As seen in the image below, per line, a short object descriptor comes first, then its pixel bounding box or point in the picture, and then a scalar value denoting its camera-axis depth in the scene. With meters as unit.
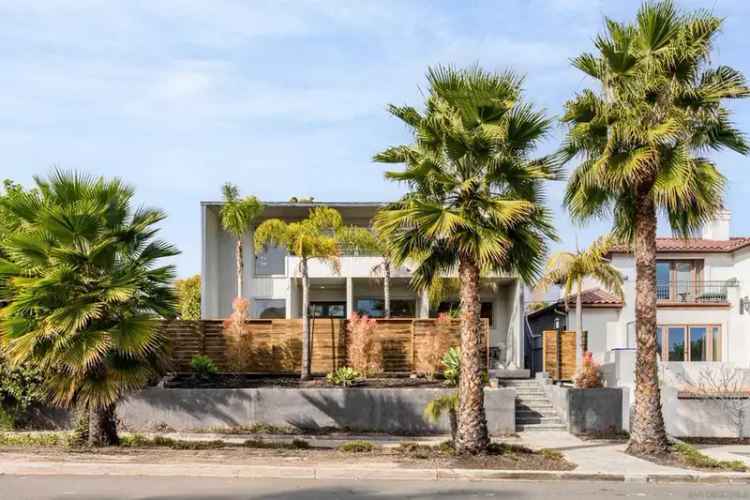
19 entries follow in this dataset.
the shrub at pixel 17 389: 19.58
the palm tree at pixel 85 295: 15.35
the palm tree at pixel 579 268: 24.52
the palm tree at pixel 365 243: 26.61
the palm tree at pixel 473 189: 15.62
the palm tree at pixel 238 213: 26.67
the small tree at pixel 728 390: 20.39
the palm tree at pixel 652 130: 16.05
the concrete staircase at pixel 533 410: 21.27
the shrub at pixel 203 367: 23.30
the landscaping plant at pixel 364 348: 23.14
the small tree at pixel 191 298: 44.40
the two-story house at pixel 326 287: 28.58
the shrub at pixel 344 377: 21.86
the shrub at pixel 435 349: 23.48
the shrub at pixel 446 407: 15.91
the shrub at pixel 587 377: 22.34
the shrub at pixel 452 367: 21.91
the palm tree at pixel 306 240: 23.48
